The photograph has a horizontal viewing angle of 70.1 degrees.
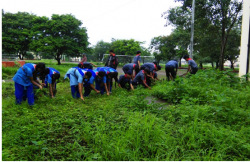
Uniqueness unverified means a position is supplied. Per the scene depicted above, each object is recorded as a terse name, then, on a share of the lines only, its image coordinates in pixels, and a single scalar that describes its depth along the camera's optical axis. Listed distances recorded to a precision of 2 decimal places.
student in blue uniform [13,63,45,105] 4.22
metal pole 12.41
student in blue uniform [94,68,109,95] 5.49
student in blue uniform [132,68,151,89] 6.93
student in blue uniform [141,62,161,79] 7.88
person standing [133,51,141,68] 8.30
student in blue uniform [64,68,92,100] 5.03
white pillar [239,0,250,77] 7.73
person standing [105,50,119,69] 7.82
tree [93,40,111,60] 50.09
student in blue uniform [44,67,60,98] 5.17
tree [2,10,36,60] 24.66
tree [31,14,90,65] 19.97
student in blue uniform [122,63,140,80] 7.78
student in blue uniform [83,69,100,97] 5.67
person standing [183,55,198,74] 8.14
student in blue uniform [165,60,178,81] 8.22
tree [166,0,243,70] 12.70
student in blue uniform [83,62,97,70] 7.29
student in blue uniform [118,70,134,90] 7.11
